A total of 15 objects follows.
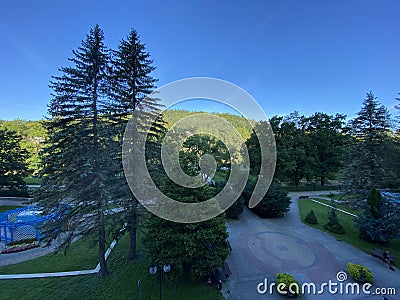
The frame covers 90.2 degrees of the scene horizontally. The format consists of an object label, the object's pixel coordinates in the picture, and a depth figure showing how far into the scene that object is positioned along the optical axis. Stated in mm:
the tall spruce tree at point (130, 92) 9242
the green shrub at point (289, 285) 7930
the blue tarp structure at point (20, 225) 13078
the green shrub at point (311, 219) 15898
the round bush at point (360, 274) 8641
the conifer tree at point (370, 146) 16219
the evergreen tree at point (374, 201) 12211
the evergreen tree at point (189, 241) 8031
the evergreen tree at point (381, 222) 11750
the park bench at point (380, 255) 10073
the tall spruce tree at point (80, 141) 8031
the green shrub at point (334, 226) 14156
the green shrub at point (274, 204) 17344
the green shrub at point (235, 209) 17016
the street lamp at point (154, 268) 6687
